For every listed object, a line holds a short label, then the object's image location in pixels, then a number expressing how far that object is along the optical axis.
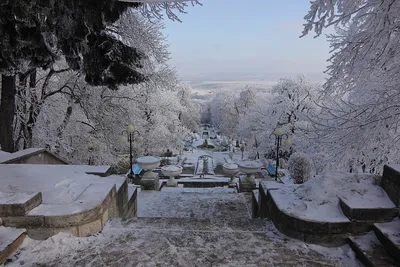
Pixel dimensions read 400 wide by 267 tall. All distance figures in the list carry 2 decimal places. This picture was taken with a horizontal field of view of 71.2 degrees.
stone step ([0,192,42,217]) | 2.97
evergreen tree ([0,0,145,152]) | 4.75
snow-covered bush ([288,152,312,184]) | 9.09
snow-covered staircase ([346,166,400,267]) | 2.62
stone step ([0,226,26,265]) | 2.61
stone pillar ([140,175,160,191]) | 8.37
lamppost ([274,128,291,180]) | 10.28
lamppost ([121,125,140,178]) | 10.40
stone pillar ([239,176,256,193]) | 8.27
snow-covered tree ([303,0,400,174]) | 3.65
